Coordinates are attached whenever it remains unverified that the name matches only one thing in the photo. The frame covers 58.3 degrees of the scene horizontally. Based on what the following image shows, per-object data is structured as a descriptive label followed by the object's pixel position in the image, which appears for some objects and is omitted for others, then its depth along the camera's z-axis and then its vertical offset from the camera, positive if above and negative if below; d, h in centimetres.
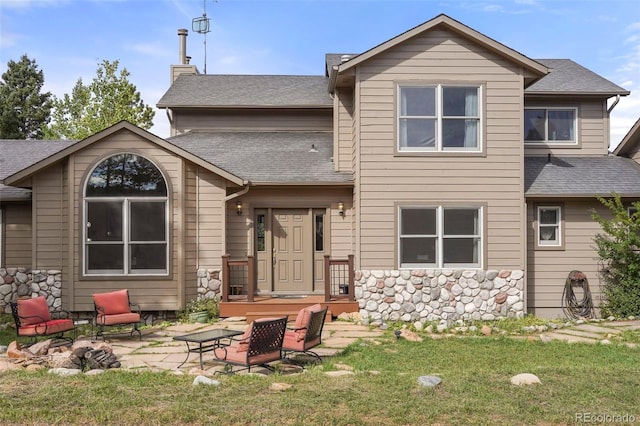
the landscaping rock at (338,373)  731 -194
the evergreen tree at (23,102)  3978 +857
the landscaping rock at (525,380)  677 -186
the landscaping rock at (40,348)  842 -187
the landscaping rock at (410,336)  1027 -207
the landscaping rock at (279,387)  655 -189
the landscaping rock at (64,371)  717 -188
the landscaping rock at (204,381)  674 -188
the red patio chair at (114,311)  1032 -164
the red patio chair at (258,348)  748 -168
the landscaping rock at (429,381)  670 -187
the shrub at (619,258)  1237 -79
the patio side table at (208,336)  803 -163
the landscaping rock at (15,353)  824 -188
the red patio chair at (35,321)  952 -167
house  1214 +50
